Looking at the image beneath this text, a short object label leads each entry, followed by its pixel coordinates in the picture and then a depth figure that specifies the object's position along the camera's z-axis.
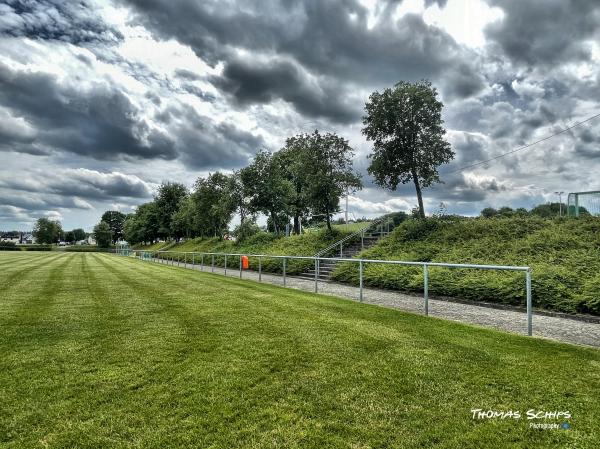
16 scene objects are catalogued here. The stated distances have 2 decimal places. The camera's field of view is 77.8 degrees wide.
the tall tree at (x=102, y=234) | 124.94
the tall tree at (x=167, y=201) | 76.81
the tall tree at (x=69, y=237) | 187.18
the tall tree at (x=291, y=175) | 40.30
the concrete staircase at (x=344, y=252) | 18.73
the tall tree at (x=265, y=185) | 35.31
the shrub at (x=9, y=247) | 95.25
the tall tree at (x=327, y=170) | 25.47
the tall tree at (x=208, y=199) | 45.34
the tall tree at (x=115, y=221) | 153.00
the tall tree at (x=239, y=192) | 35.75
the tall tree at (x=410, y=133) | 22.12
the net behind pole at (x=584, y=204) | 17.03
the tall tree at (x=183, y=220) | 51.84
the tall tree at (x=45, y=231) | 127.25
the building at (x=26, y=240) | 191.45
